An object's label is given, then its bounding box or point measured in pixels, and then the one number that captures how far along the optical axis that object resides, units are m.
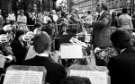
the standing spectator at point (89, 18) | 12.29
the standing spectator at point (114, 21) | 10.87
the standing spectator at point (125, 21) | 9.24
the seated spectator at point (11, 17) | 13.77
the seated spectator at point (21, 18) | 12.70
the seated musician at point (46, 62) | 4.05
